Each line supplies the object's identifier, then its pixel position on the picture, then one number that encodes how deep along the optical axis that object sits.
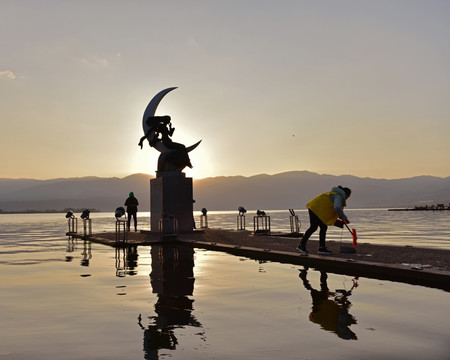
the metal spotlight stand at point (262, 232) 25.11
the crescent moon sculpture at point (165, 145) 26.06
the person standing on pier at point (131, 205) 28.53
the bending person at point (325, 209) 13.06
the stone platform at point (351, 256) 9.64
